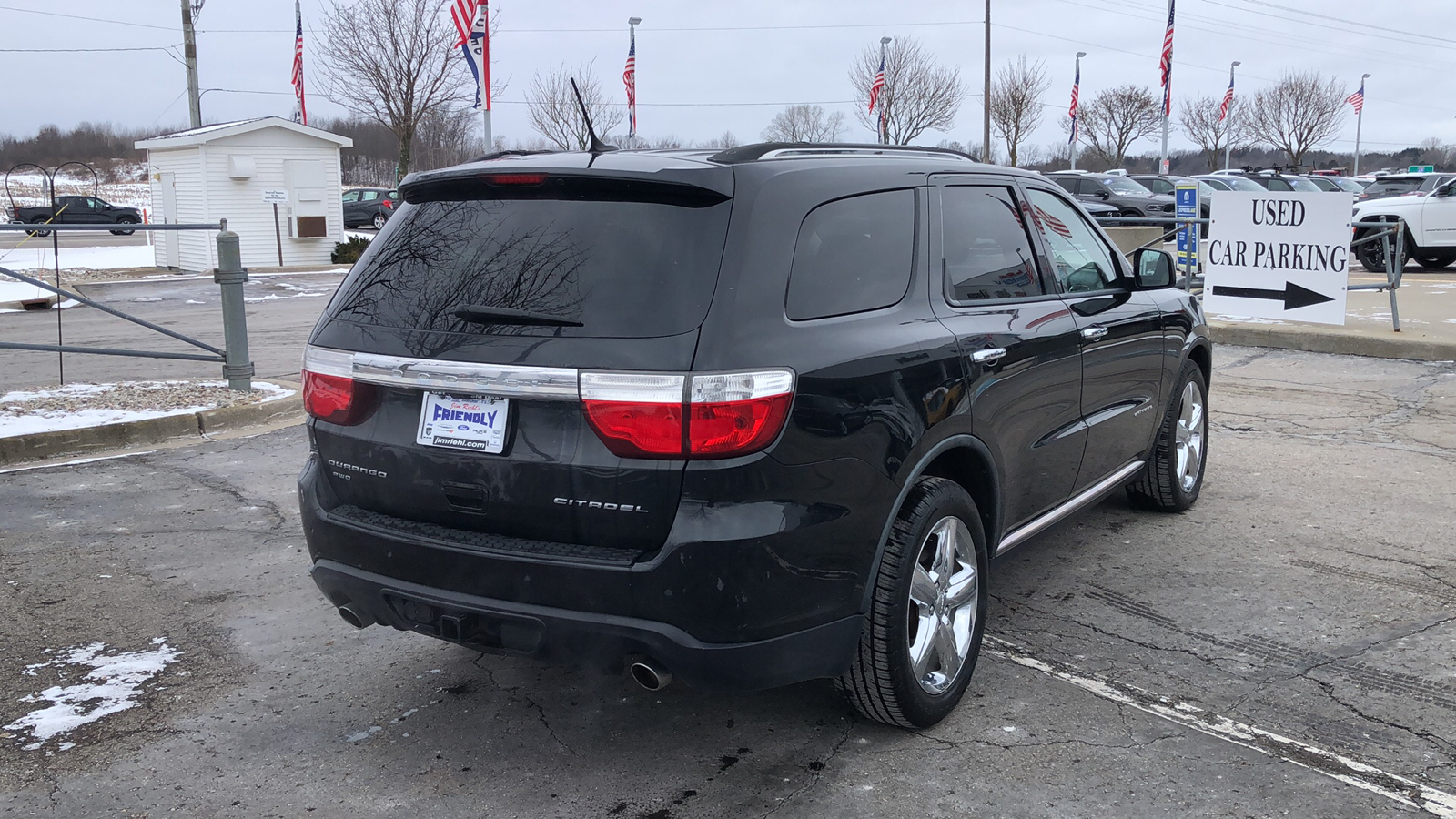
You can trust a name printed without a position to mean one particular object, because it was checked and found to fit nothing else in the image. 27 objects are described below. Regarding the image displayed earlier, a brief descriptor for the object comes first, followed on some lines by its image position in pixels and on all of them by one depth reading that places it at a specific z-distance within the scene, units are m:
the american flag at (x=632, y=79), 35.34
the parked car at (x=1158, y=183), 32.38
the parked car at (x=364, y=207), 41.22
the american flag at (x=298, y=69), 33.31
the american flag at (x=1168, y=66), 39.94
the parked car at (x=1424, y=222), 19.20
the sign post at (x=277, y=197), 25.97
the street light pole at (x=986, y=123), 39.96
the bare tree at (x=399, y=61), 34.59
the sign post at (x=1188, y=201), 15.84
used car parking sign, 11.04
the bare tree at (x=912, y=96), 49.31
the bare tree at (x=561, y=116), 44.34
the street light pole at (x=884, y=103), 36.51
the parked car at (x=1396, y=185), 35.38
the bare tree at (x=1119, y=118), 69.88
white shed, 25.88
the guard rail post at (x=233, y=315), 8.80
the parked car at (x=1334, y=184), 34.09
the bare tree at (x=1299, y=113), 69.81
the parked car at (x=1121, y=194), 29.50
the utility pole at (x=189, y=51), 29.33
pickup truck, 39.47
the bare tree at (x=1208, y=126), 75.50
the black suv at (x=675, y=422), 2.87
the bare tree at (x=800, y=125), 63.41
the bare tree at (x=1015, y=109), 57.97
